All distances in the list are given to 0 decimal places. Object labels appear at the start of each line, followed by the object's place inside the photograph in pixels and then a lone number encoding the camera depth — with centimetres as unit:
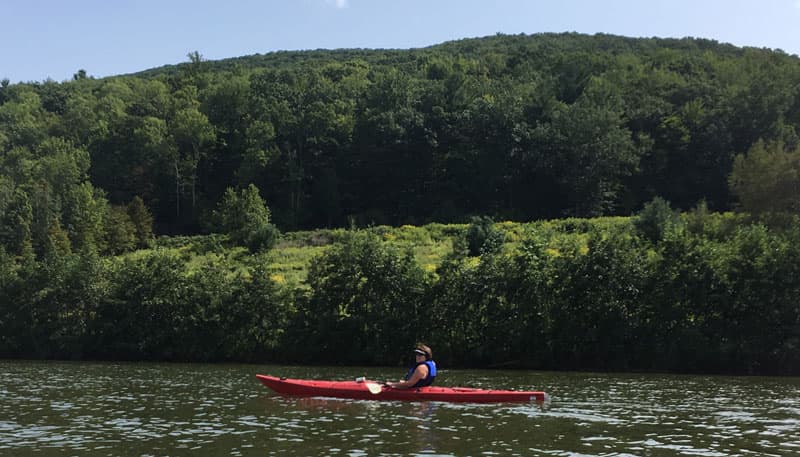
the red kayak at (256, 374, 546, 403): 2458
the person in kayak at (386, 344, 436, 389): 2514
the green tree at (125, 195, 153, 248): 8738
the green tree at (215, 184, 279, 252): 7712
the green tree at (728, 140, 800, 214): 5678
